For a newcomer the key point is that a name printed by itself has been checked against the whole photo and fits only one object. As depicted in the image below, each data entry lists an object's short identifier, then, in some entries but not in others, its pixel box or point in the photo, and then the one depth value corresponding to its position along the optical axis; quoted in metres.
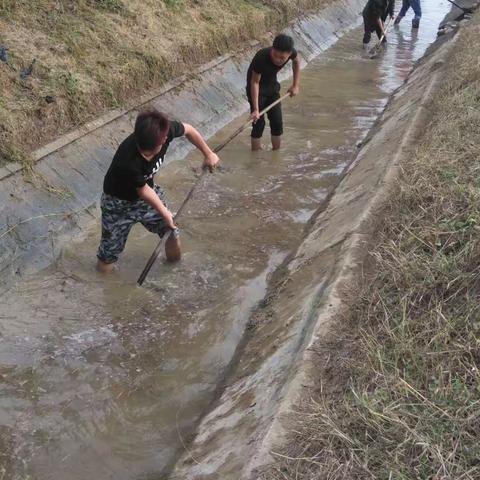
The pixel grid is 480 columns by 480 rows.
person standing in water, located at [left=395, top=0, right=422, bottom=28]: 16.66
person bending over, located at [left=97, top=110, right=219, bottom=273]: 3.88
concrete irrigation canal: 3.23
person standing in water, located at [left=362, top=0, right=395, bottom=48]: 13.23
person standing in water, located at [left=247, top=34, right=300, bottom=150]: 6.33
